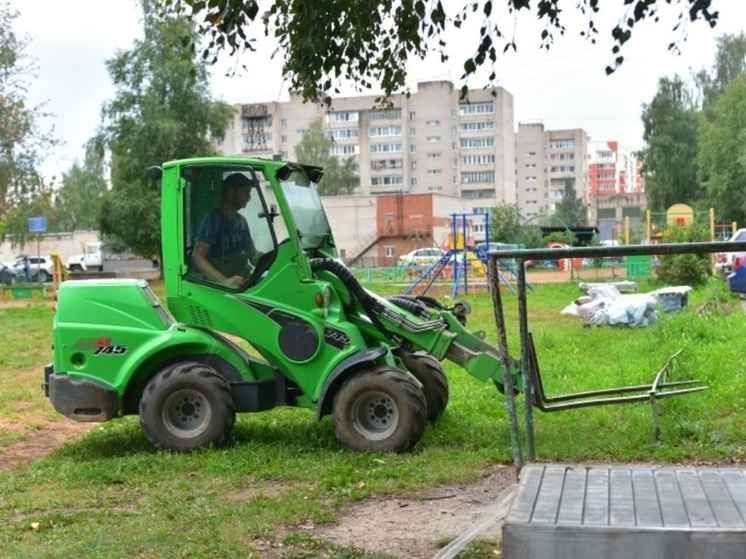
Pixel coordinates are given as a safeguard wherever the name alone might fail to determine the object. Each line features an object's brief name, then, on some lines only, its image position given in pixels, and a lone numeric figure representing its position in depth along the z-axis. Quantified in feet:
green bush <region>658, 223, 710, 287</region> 90.12
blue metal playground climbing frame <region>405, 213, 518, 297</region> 93.61
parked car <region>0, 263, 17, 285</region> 178.91
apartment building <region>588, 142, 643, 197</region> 547.08
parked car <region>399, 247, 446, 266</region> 142.00
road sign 140.08
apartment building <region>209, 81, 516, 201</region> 339.36
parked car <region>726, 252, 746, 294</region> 73.77
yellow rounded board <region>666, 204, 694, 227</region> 137.97
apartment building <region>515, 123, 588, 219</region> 395.75
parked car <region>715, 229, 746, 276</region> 89.12
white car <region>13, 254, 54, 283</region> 189.16
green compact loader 27.86
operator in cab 28.86
